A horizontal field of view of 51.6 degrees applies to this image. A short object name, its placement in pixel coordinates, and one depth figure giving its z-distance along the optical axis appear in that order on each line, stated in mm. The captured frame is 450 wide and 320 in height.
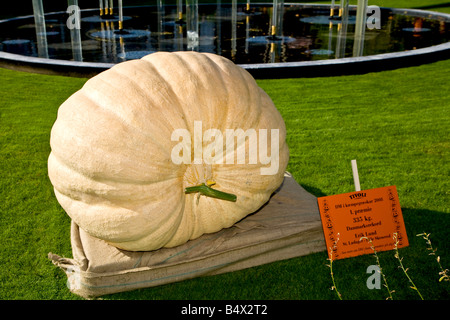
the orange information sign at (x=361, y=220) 3256
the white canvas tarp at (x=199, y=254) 3074
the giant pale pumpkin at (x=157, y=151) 2789
